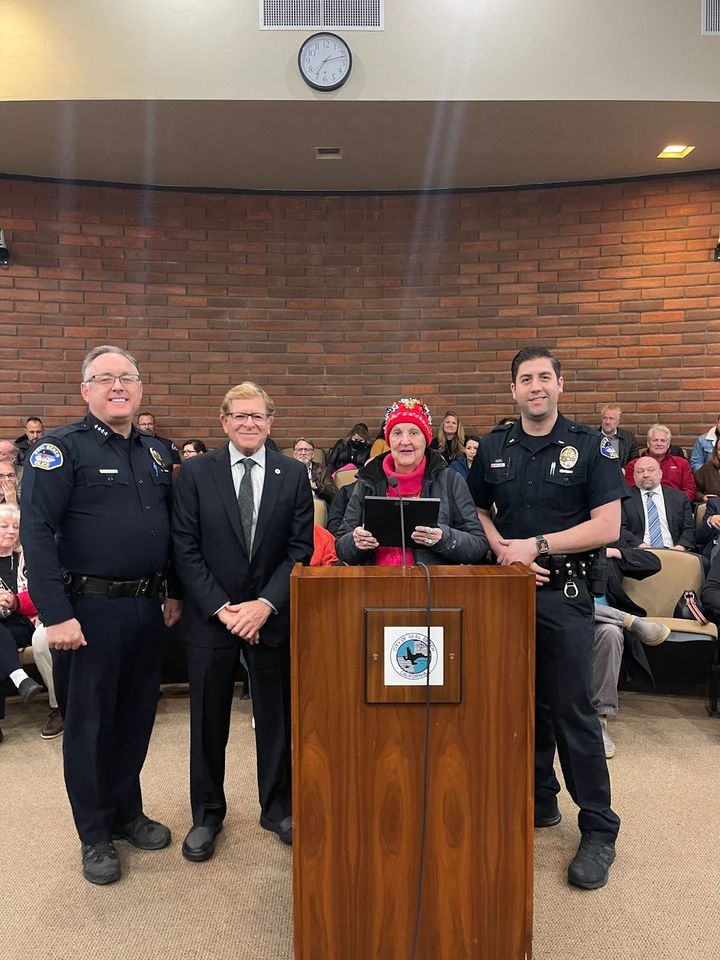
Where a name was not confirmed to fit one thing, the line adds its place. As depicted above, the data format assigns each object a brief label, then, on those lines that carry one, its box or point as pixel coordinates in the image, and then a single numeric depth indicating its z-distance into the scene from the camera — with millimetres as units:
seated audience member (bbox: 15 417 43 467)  6527
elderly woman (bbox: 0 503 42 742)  3523
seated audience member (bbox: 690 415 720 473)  6262
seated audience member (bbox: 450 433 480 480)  5910
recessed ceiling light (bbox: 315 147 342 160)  6092
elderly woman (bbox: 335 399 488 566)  2184
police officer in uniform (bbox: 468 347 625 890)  2156
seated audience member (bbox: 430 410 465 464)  6770
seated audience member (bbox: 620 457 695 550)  4746
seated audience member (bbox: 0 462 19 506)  4484
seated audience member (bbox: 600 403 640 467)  6445
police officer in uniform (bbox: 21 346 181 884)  2113
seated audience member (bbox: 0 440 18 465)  5910
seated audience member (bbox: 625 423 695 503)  5859
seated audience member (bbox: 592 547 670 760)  3303
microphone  1613
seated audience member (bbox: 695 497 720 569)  4355
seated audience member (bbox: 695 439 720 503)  5633
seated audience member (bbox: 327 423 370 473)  6777
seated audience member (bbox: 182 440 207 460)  6414
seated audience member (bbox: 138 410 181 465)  6734
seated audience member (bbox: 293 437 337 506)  5863
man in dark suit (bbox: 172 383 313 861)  2309
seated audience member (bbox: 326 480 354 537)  3257
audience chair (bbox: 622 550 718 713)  3865
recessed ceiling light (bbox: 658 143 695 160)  6039
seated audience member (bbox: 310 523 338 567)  3506
